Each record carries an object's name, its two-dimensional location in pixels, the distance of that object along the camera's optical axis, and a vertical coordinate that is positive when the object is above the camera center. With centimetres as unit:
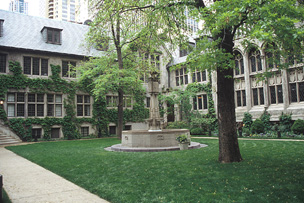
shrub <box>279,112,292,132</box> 1934 -75
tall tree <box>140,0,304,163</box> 500 +179
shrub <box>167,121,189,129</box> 2558 -113
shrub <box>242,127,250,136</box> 2027 -163
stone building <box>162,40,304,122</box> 1966 +186
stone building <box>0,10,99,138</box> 2184 +570
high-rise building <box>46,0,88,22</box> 11869 +5665
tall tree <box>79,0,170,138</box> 1830 +424
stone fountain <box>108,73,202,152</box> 1217 -135
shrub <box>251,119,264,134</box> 2056 -116
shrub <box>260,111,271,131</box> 2073 -67
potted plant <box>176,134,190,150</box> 1187 -136
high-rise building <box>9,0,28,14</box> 17230 +8528
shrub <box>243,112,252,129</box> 2227 -68
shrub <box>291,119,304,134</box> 1736 -113
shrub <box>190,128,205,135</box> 2361 -167
